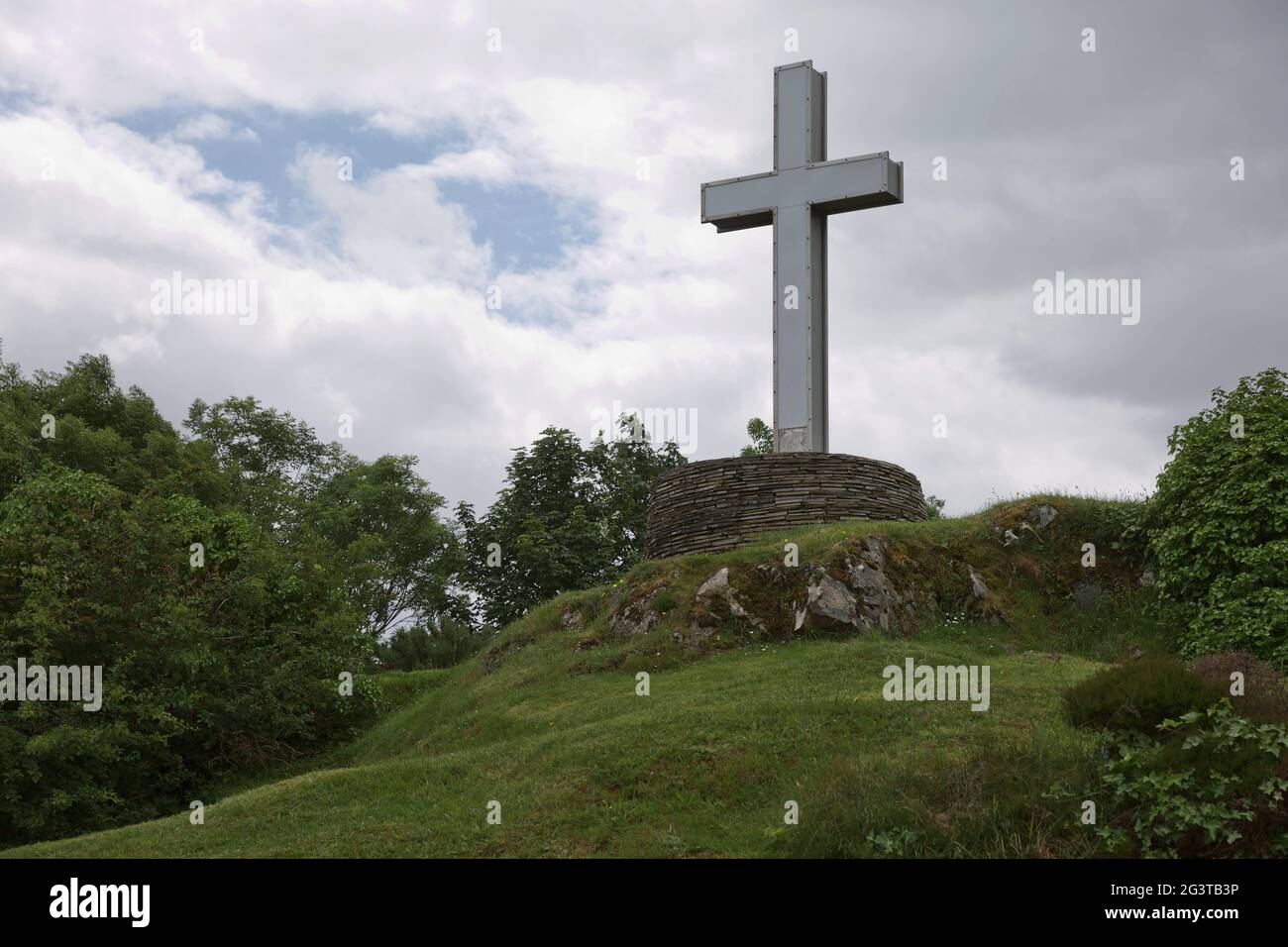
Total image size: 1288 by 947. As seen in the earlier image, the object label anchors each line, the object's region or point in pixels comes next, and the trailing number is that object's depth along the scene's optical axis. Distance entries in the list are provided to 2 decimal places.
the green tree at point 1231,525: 17.20
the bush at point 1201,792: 9.35
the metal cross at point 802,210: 22.36
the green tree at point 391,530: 45.34
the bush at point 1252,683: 10.91
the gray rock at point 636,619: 20.42
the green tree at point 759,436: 36.22
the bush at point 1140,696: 11.32
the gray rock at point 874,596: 19.28
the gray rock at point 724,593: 19.75
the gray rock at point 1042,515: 21.50
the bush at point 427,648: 31.59
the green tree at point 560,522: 34.12
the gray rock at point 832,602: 19.20
